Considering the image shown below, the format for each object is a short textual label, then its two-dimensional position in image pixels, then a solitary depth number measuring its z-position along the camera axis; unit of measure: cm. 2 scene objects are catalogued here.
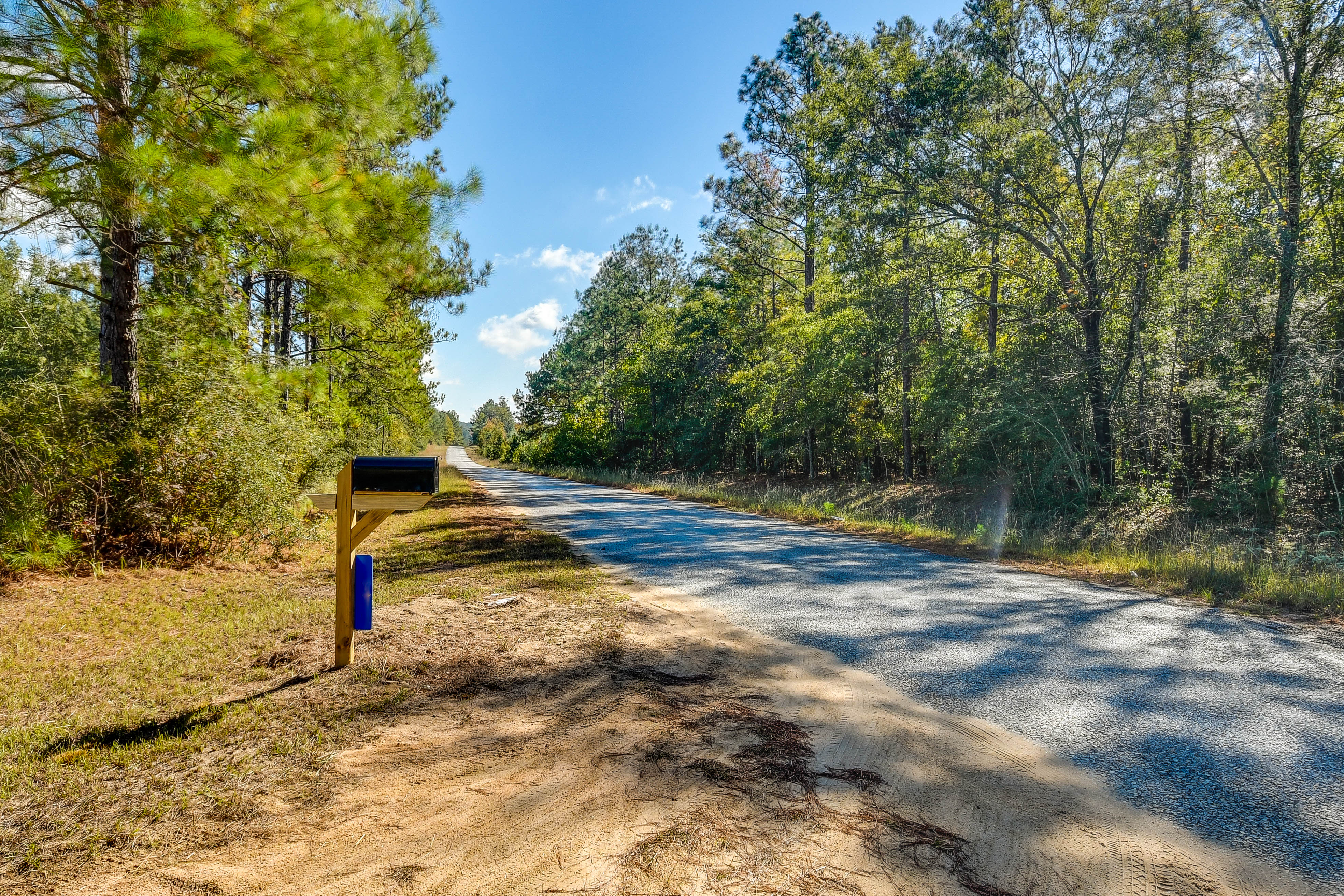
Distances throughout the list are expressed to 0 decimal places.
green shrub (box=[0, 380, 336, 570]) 561
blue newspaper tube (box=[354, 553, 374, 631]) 365
